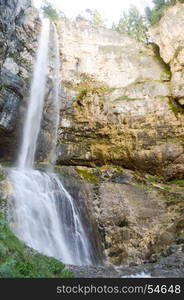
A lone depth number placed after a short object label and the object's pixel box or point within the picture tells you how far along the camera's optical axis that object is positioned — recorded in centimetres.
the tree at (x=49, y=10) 3017
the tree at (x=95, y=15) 4046
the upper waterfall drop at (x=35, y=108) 2023
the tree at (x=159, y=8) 2349
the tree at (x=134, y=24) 3029
